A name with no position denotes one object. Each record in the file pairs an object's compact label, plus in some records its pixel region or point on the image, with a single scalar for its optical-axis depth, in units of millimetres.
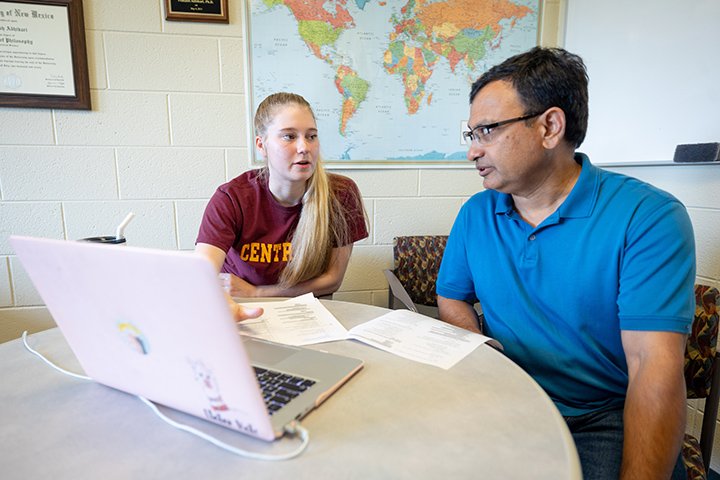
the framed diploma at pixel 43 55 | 1743
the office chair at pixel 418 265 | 1963
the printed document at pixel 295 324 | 924
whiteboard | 1500
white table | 519
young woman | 1531
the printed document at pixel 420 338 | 842
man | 841
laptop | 455
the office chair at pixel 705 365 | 1049
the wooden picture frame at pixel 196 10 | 1837
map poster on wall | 1974
